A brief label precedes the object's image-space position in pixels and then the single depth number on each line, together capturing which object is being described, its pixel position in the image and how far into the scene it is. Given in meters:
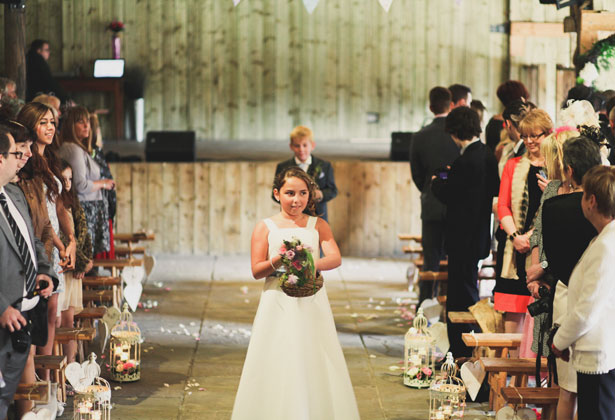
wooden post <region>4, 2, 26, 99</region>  9.41
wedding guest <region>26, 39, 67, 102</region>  11.45
